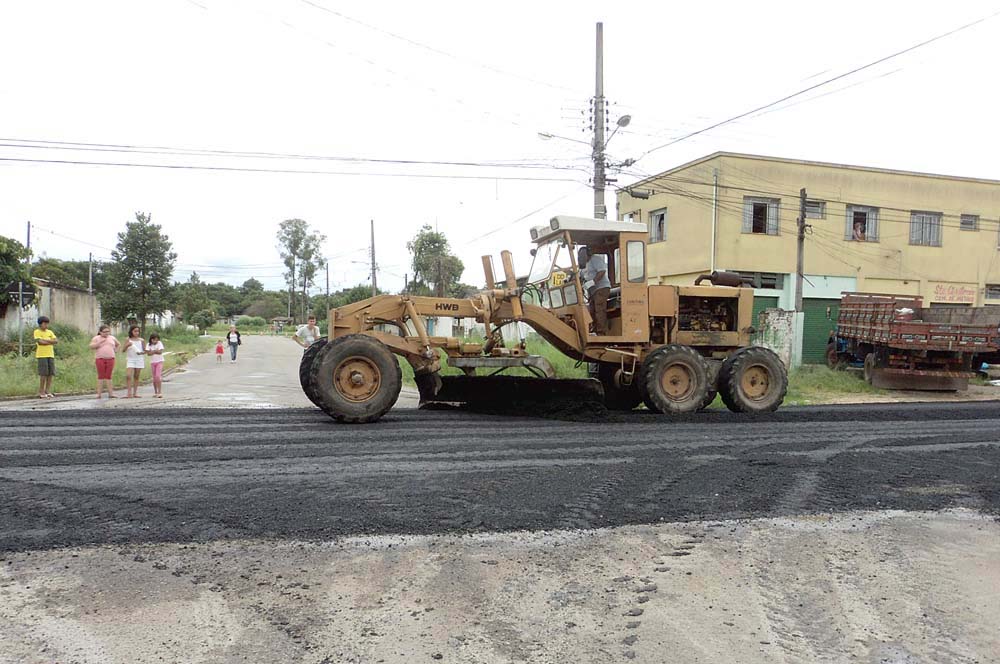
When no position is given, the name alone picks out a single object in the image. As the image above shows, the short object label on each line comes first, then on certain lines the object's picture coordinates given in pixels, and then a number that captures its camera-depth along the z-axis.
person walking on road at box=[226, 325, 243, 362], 24.59
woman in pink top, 11.64
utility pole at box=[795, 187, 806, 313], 17.66
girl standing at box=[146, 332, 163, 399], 12.66
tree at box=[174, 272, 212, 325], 54.78
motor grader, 8.28
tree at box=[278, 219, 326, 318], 75.94
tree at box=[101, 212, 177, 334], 32.44
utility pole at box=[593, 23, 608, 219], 15.84
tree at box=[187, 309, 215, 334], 65.61
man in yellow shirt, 11.73
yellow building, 21.73
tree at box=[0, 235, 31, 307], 21.45
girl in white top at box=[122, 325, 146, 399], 12.05
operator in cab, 9.62
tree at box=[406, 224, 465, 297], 46.97
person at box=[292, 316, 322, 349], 13.02
